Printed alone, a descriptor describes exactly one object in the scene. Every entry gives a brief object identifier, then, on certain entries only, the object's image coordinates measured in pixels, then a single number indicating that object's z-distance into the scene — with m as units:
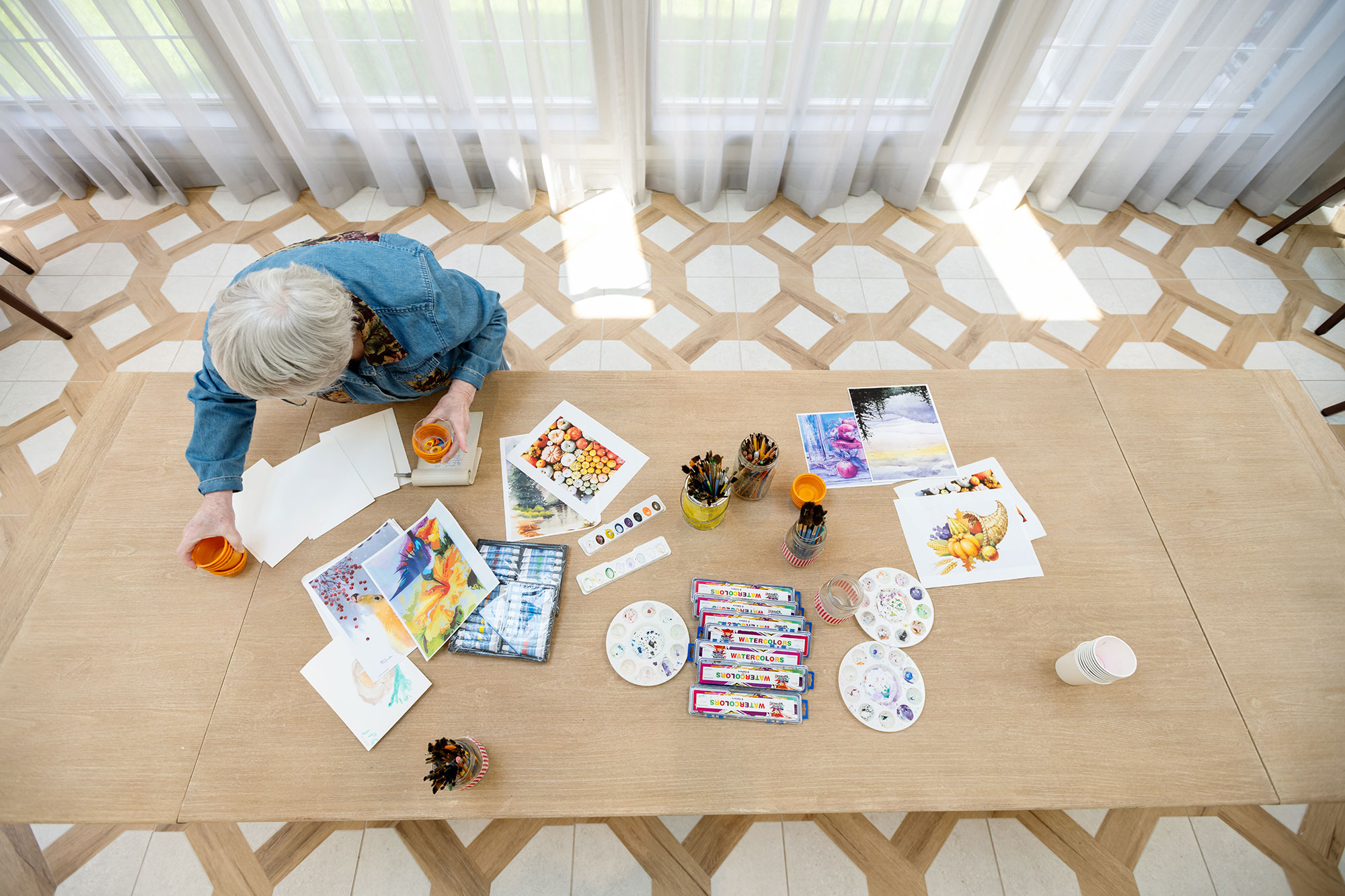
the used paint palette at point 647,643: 1.20
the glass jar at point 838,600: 1.23
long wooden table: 1.12
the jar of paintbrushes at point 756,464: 1.27
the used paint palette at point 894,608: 1.24
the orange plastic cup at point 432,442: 1.32
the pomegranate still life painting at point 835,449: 1.41
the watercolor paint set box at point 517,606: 1.22
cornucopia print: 1.33
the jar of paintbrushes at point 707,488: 1.23
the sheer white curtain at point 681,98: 2.24
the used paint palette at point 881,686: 1.17
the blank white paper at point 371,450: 1.40
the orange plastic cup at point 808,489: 1.34
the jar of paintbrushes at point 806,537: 1.20
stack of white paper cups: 1.12
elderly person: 1.09
